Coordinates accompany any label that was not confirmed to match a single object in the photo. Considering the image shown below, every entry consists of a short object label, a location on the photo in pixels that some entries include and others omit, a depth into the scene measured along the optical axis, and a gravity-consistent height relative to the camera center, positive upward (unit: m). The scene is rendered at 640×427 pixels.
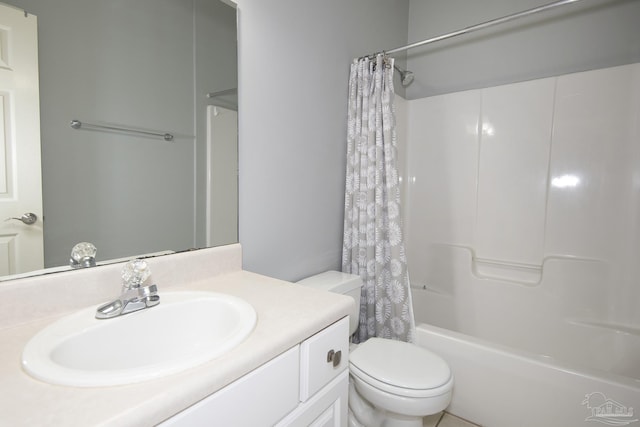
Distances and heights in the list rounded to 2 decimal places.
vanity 0.47 -0.33
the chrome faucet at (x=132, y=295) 0.78 -0.29
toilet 1.13 -0.71
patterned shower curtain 1.67 -0.09
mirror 0.84 +0.21
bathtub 1.21 -0.77
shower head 2.34 +0.91
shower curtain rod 1.47 +0.89
